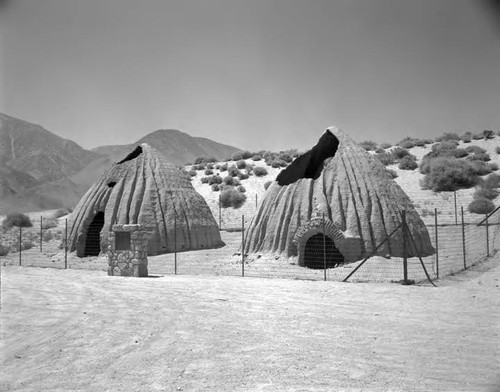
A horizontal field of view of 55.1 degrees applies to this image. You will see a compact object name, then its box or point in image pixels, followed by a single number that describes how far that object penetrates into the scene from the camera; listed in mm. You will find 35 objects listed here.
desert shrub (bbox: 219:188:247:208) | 40406
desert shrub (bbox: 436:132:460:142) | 47778
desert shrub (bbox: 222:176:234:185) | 45500
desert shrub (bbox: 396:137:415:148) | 48075
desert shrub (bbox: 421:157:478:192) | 34531
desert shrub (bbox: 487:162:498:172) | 36462
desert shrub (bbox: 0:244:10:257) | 26094
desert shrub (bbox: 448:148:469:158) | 41594
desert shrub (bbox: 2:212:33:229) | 39094
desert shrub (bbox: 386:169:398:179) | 39531
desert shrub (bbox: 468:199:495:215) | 28438
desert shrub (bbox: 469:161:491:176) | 35747
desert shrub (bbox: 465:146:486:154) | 41312
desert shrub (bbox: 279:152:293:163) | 50750
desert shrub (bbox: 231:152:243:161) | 56084
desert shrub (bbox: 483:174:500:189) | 32875
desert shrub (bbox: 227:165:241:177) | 47938
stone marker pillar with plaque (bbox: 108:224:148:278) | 15867
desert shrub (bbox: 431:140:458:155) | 42906
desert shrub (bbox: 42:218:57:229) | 38066
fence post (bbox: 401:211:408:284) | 12695
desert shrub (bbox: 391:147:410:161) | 44750
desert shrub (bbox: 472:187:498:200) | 31125
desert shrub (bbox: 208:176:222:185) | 46812
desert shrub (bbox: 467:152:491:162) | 39312
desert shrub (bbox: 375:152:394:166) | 43291
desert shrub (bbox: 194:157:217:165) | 57562
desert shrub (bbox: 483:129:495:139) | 45406
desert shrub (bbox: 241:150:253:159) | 56375
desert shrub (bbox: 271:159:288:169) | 48844
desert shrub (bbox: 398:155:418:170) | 41188
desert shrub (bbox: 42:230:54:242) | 32000
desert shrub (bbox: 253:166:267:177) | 47094
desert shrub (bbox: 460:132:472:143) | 46275
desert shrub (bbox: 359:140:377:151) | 50500
